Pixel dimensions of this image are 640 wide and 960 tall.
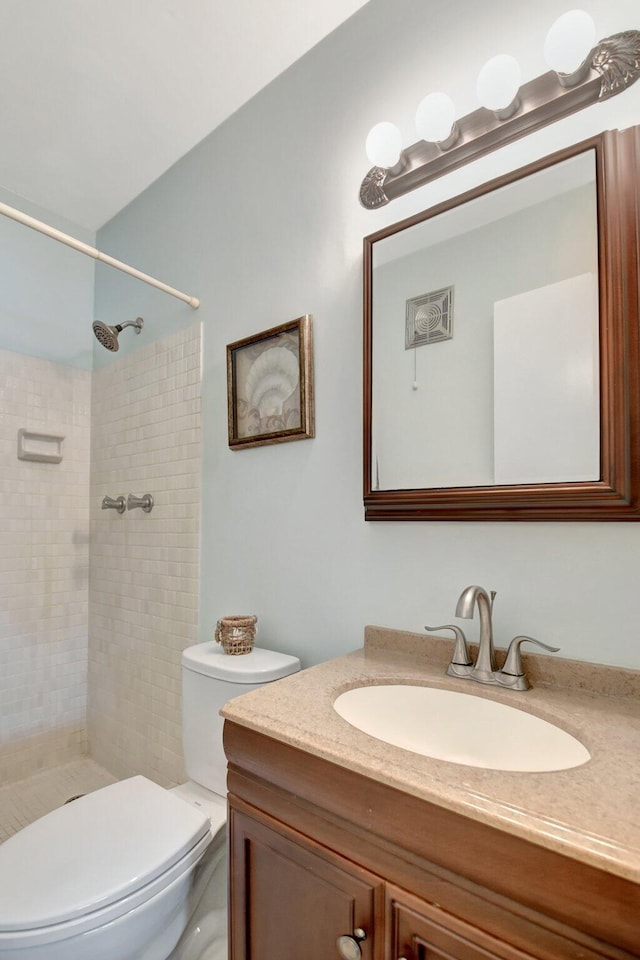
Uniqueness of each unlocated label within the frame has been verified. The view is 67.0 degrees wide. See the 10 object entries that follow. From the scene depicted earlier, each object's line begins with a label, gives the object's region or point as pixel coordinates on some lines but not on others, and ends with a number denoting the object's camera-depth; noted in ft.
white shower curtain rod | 4.80
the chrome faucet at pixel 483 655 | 3.19
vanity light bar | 3.16
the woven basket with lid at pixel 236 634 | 4.75
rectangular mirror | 3.10
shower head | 6.59
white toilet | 3.14
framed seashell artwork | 4.89
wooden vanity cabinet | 1.75
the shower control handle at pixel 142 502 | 6.81
